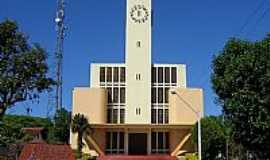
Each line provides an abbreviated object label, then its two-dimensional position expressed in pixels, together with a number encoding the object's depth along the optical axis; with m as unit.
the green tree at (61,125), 56.56
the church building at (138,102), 54.55
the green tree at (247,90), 22.42
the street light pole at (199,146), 24.57
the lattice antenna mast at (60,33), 54.55
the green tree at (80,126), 51.95
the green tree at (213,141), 45.67
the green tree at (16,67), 18.02
